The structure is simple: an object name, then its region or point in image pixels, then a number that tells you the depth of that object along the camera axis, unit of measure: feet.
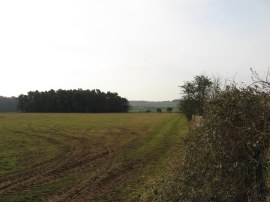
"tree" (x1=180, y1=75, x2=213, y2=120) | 120.33
